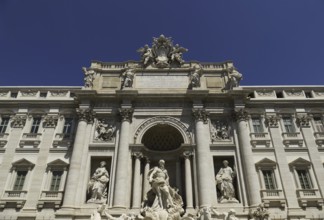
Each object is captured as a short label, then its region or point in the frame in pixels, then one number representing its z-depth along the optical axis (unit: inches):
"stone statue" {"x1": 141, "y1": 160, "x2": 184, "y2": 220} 784.9
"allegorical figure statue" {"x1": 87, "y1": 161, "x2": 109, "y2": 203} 886.4
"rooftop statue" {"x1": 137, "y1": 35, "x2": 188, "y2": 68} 1167.6
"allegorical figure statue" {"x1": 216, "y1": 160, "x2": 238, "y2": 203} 884.8
